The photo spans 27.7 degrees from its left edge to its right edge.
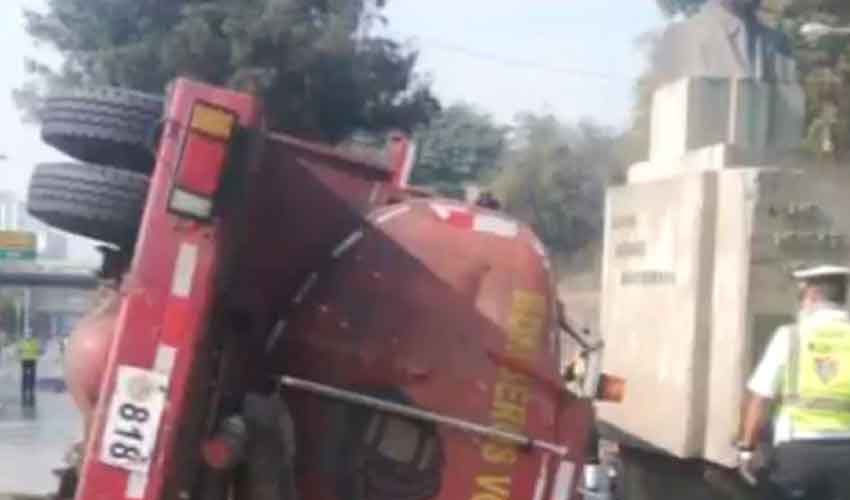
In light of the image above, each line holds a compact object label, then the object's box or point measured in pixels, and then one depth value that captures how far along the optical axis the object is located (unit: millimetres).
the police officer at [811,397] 6461
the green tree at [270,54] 35594
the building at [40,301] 82581
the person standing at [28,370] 35438
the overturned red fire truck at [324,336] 5152
